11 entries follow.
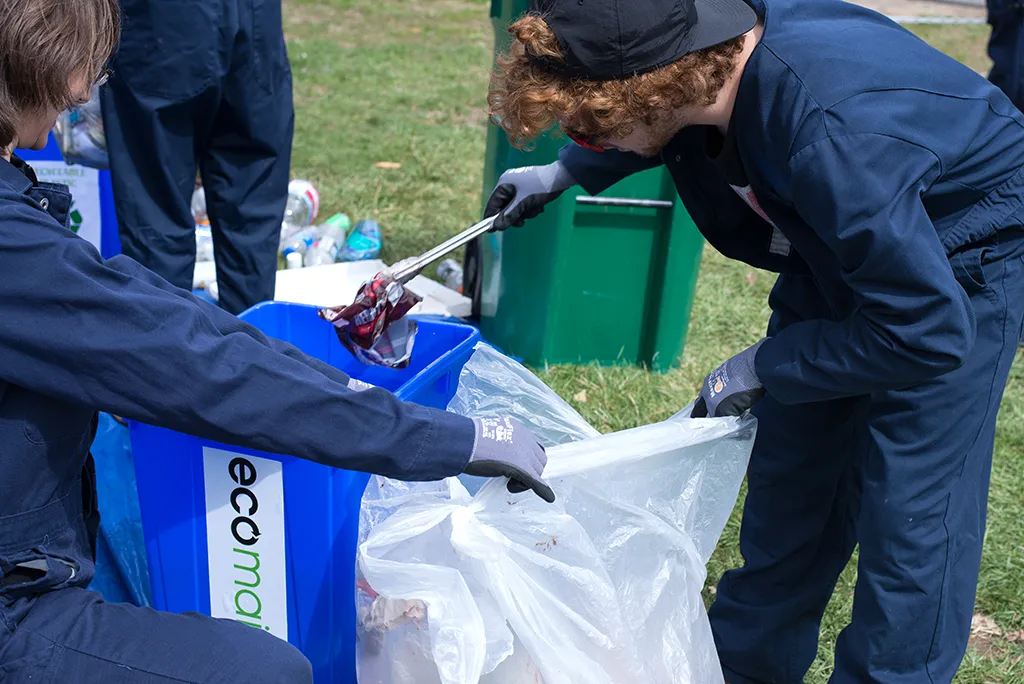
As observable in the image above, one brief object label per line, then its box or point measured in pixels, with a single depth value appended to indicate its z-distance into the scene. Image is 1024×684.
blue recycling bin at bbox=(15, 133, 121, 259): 3.33
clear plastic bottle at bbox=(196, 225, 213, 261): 3.74
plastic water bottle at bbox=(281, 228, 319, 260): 3.91
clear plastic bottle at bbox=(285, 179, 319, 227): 4.24
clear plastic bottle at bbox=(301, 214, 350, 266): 3.85
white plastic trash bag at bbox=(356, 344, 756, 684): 1.51
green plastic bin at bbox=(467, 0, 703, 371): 2.99
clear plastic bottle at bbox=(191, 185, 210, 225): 4.01
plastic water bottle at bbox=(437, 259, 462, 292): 3.78
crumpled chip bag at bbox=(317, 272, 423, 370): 1.85
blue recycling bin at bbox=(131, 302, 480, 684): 1.62
